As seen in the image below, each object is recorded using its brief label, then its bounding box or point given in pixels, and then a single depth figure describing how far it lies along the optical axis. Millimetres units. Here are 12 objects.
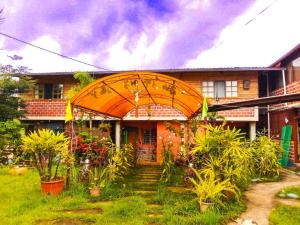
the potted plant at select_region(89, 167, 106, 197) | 5809
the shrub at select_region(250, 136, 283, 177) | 8364
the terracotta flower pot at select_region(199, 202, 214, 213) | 4701
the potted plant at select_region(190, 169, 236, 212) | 4755
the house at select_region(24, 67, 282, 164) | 12266
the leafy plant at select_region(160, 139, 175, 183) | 7241
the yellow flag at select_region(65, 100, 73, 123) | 6149
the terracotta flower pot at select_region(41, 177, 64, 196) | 5952
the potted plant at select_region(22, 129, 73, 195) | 5979
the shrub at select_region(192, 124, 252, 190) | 5298
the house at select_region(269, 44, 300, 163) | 10821
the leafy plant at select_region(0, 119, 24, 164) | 10870
